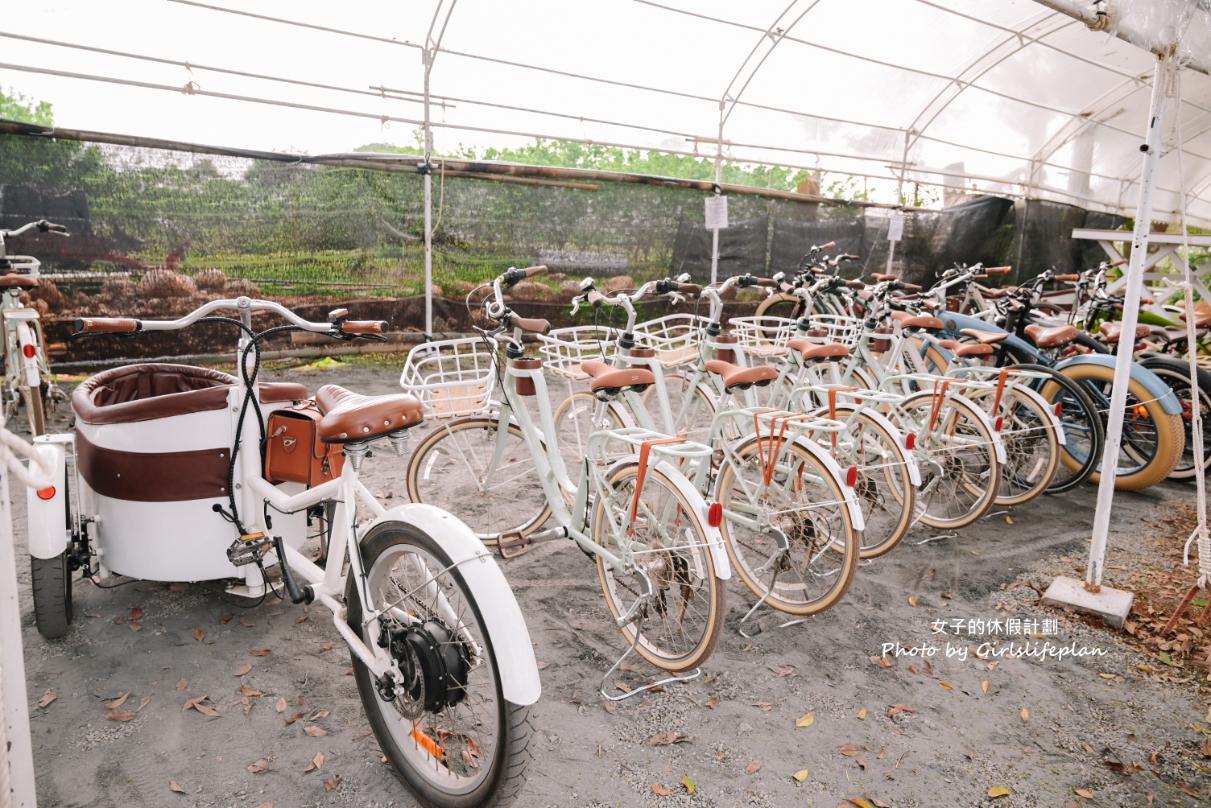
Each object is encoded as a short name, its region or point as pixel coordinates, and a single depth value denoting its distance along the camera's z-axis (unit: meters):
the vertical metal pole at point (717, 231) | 8.07
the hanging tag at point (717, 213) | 7.00
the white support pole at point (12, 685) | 1.07
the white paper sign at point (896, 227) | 8.54
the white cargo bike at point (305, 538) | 1.63
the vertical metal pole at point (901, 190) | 9.63
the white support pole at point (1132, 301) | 2.58
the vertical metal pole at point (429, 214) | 6.45
